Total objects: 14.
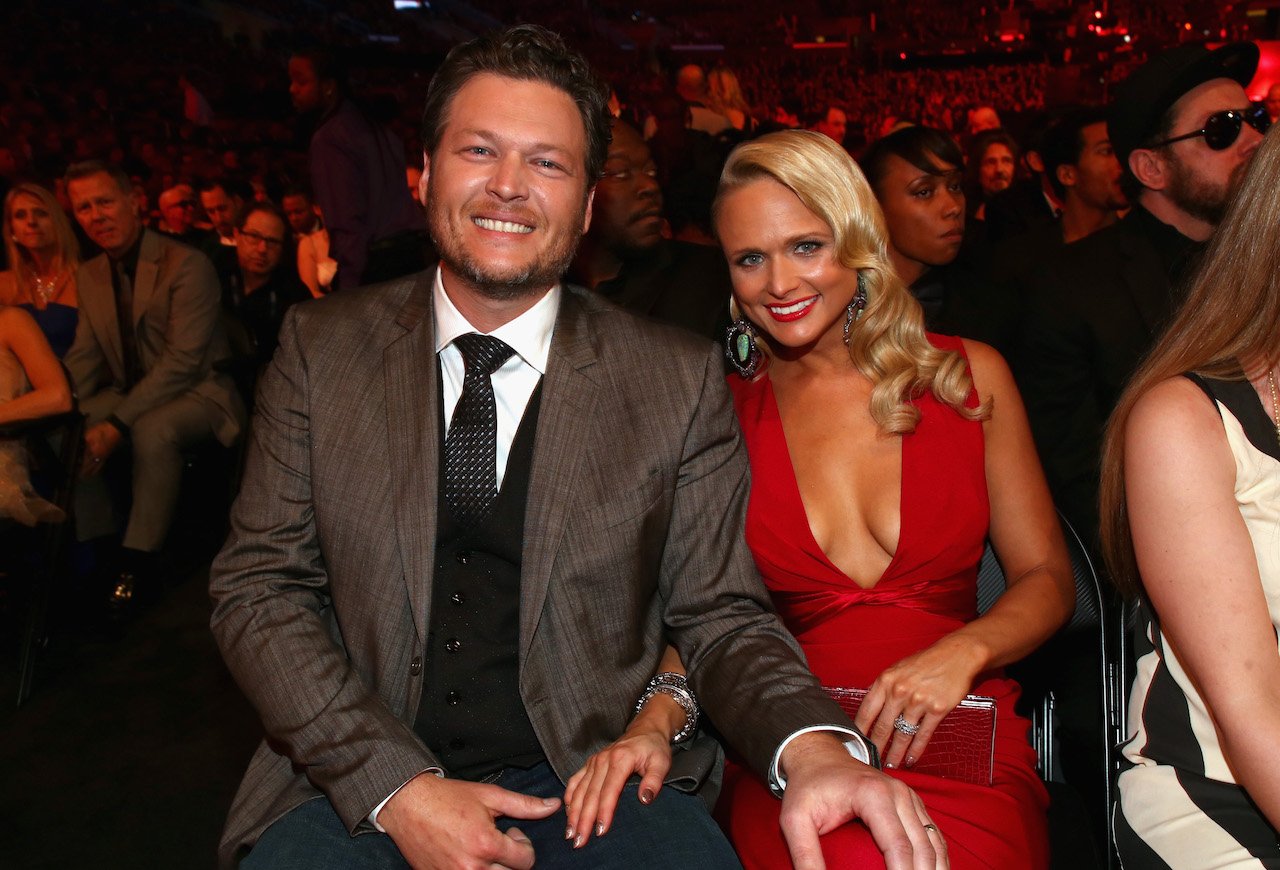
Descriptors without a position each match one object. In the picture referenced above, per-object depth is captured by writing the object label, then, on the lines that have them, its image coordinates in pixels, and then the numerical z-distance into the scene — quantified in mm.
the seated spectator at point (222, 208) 7391
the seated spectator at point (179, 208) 7961
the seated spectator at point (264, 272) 5918
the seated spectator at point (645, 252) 3400
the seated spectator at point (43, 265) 4609
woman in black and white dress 1478
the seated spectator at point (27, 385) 3711
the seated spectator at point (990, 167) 6504
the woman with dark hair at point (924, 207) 3322
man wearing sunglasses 2939
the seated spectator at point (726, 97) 7199
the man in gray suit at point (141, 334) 4496
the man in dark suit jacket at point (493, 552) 1601
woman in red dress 2094
